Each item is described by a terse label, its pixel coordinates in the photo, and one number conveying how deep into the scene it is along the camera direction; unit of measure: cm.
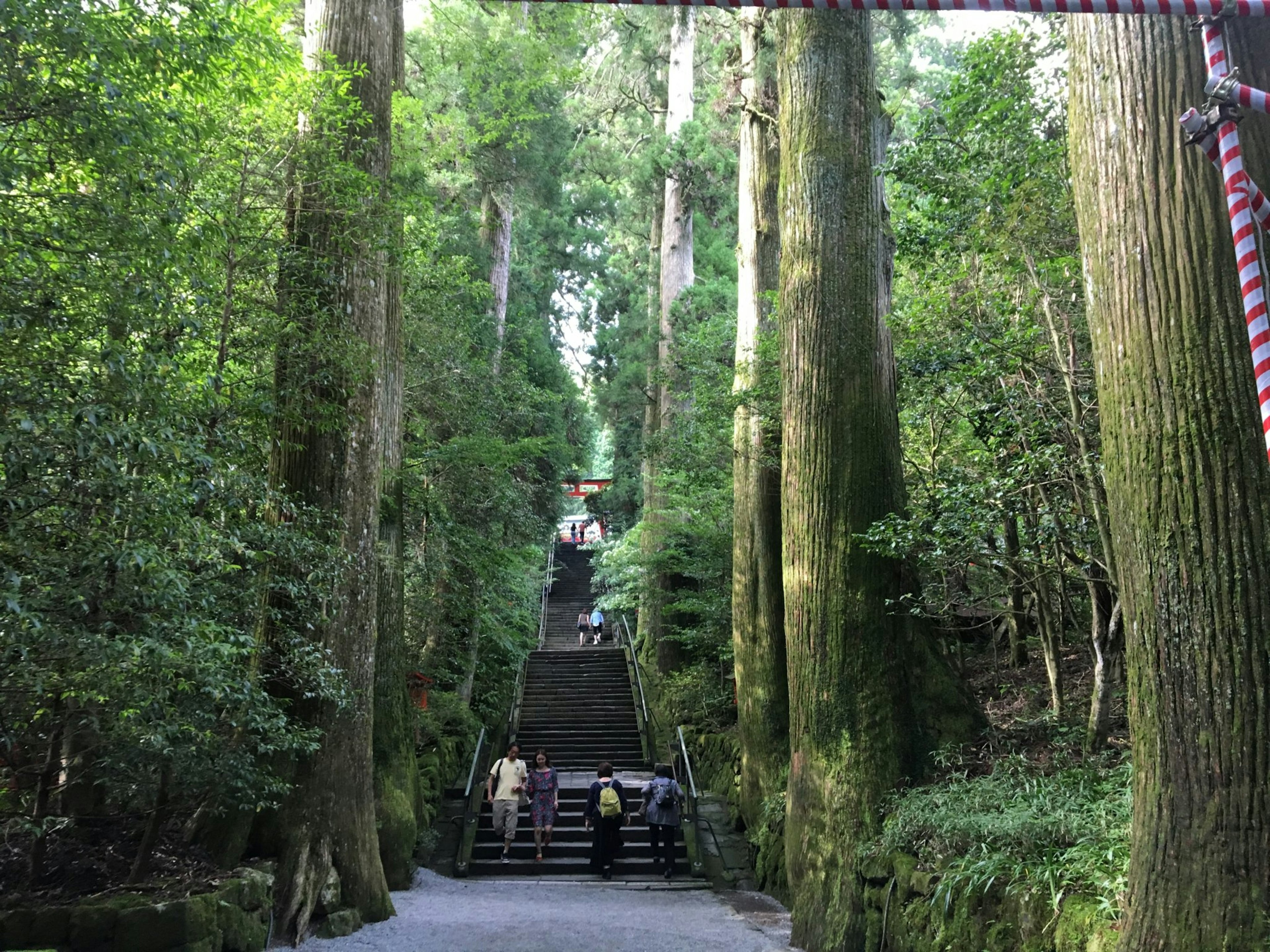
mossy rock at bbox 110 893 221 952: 448
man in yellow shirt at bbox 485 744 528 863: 1048
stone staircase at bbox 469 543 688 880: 1066
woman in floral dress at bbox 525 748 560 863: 1041
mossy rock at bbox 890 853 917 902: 529
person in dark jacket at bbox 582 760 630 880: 985
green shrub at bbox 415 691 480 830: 1168
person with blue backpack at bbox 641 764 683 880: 1006
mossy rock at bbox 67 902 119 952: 441
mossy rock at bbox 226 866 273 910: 541
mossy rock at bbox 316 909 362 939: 631
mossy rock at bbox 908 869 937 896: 500
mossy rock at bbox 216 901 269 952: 508
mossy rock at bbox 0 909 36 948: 438
